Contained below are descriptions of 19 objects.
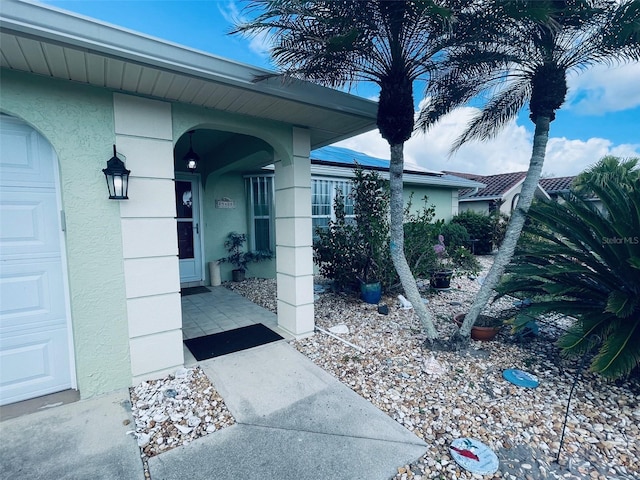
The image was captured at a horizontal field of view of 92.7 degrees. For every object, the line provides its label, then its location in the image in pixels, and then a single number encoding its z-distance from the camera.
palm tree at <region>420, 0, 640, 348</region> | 2.70
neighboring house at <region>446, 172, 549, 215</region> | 14.73
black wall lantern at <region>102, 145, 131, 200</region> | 2.75
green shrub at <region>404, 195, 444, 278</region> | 6.02
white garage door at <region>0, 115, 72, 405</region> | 2.56
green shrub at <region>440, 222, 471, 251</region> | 10.24
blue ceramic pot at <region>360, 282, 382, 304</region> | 5.64
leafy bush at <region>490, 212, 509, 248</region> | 11.44
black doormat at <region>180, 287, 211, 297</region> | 6.64
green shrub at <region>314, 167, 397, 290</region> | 5.67
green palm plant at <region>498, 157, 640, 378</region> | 2.65
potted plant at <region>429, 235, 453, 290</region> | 6.51
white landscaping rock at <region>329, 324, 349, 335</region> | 4.38
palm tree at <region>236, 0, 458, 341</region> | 2.82
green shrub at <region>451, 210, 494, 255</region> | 11.46
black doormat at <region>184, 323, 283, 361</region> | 3.81
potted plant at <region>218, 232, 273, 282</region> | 7.61
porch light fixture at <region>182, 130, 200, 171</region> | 5.59
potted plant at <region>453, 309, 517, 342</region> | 3.94
